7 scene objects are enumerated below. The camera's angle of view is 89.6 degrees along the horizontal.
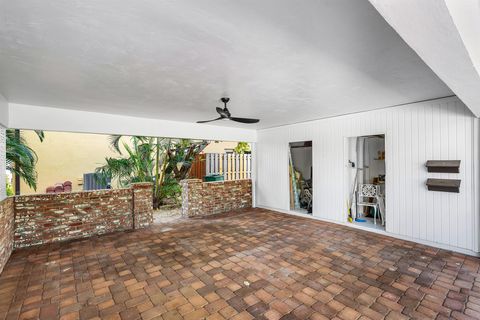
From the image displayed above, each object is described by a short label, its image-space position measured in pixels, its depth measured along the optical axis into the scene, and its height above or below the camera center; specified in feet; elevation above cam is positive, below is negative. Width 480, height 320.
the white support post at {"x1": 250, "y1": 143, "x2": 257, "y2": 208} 24.73 -1.38
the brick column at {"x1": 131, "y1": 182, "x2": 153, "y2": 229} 17.38 -3.33
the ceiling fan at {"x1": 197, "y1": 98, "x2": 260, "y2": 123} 12.24 +2.27
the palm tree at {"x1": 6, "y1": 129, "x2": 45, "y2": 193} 13.23 +0.06
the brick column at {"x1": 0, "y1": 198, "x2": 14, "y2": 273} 10.93 -3.43
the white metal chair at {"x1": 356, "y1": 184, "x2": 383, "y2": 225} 17.43 -2.72
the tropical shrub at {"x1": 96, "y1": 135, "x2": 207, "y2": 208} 20.94 -0.45
